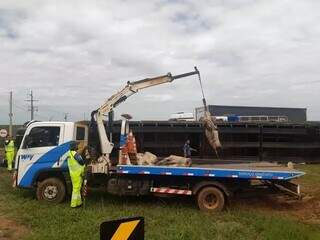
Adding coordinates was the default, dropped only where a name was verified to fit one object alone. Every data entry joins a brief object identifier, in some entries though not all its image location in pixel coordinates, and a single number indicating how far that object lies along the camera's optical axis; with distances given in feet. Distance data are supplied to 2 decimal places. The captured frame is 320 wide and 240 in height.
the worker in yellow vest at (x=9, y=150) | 37.87
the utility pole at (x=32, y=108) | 124.60
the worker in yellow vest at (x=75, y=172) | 20.80
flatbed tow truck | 20.68
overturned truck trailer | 44.92
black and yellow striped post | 6.34
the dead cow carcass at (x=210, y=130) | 23.64
